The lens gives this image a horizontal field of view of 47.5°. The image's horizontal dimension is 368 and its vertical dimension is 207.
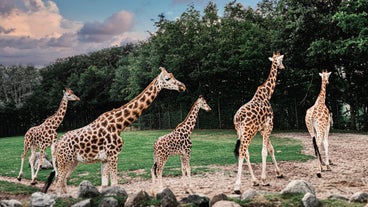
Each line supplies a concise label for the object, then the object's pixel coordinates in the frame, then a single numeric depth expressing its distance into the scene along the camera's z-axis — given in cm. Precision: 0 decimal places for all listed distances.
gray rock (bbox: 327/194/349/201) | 854
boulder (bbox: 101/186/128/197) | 881
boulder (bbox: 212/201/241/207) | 757
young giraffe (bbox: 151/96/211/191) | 1013
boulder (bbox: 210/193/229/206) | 816
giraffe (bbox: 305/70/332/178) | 1430
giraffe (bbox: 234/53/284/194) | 1106
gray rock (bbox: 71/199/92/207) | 824
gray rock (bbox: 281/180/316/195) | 834
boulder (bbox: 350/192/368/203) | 810
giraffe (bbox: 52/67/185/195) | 941
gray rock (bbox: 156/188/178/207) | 815
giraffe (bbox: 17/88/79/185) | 1419
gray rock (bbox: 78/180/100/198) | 899
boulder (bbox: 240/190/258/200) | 835
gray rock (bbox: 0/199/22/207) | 873
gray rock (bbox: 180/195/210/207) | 823
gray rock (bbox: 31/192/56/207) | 849
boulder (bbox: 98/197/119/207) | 826
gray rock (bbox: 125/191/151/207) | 822
